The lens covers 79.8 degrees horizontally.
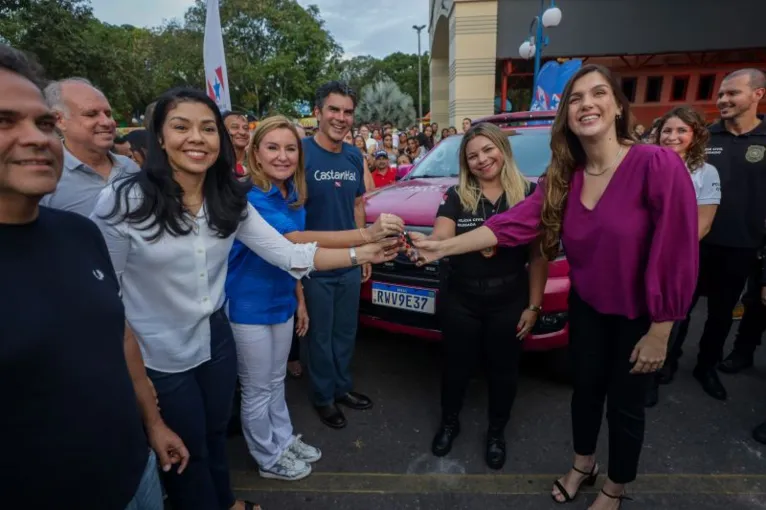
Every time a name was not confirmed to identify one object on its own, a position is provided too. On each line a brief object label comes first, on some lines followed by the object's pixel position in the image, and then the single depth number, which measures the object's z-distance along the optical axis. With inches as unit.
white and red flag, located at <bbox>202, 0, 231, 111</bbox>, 190.2
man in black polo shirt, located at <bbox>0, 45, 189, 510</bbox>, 38.1
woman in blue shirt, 85.9
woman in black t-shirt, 93.4
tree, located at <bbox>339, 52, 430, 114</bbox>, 2326.2
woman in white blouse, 61.6
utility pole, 1466.5
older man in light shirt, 89.4
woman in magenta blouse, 68.7
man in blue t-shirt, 109.9
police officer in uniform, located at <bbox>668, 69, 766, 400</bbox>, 116.0
